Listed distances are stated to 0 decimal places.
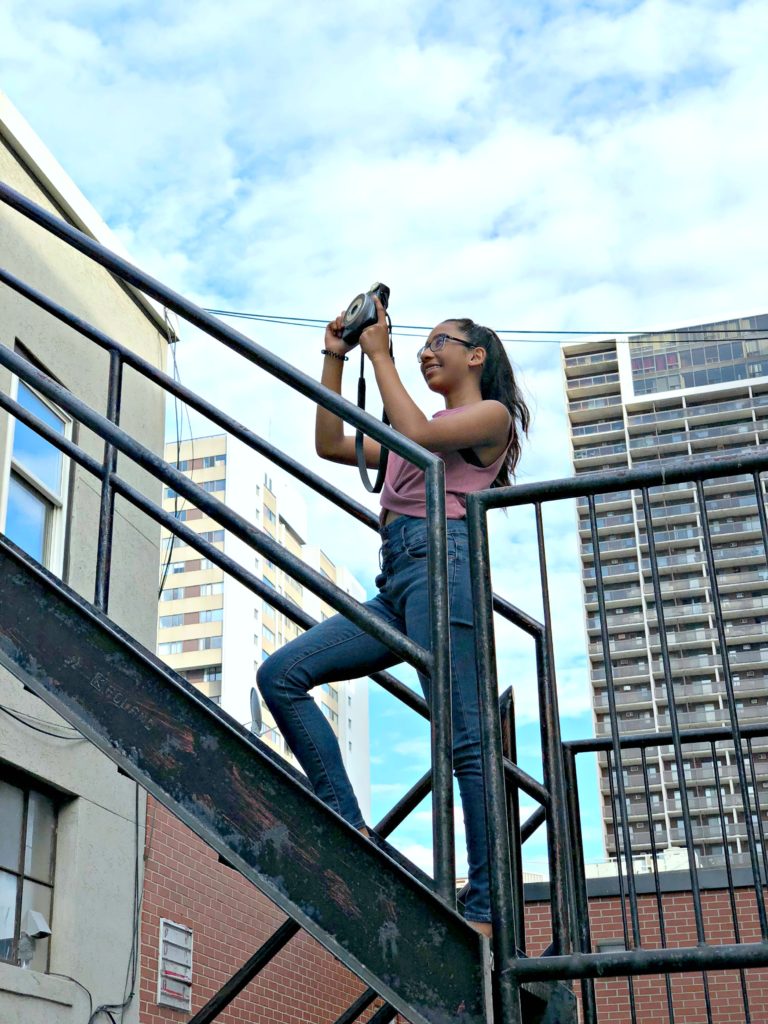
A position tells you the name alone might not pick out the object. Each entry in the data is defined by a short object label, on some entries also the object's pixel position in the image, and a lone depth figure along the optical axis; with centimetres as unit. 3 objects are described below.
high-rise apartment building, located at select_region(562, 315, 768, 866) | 11250
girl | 262
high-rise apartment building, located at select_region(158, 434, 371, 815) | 10588
